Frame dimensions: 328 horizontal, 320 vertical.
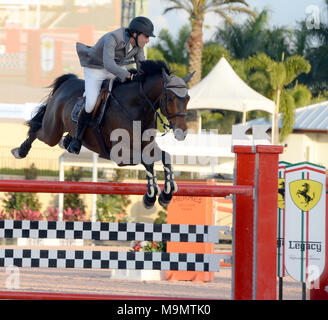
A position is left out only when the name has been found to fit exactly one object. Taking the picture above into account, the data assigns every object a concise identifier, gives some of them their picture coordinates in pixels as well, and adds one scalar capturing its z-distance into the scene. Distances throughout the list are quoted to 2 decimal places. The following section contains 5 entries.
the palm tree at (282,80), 51.47
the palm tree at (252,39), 75.06
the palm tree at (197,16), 47.25
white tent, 36.12
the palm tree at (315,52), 75.87
